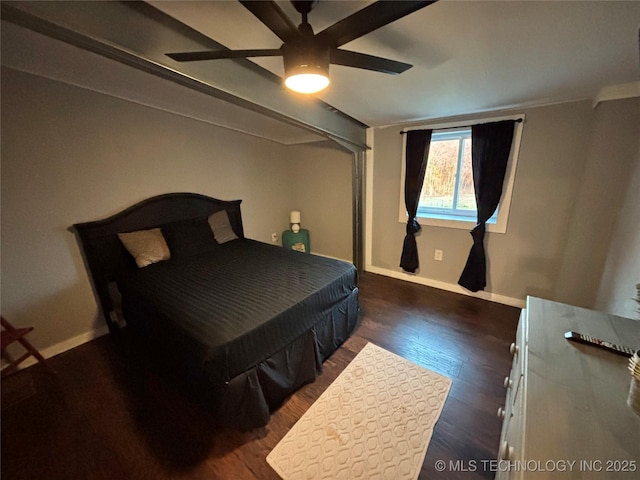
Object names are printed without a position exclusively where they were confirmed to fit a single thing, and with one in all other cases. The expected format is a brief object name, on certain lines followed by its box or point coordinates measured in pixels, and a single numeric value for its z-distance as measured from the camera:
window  2.56
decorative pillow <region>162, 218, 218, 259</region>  2.46
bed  1.33
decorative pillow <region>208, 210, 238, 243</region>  2.87
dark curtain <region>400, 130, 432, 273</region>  2.79
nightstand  3.84
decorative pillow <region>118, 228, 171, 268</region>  2.21
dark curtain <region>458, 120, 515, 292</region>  2.34
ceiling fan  0.84
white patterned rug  1.22
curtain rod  2.24
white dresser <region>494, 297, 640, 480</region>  0.59
